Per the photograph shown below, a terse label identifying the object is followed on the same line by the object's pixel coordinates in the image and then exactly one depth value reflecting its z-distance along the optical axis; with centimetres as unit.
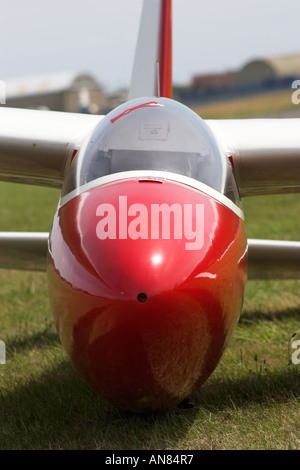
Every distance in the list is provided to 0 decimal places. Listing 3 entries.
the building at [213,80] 11106
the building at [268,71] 9384
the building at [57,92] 7475
